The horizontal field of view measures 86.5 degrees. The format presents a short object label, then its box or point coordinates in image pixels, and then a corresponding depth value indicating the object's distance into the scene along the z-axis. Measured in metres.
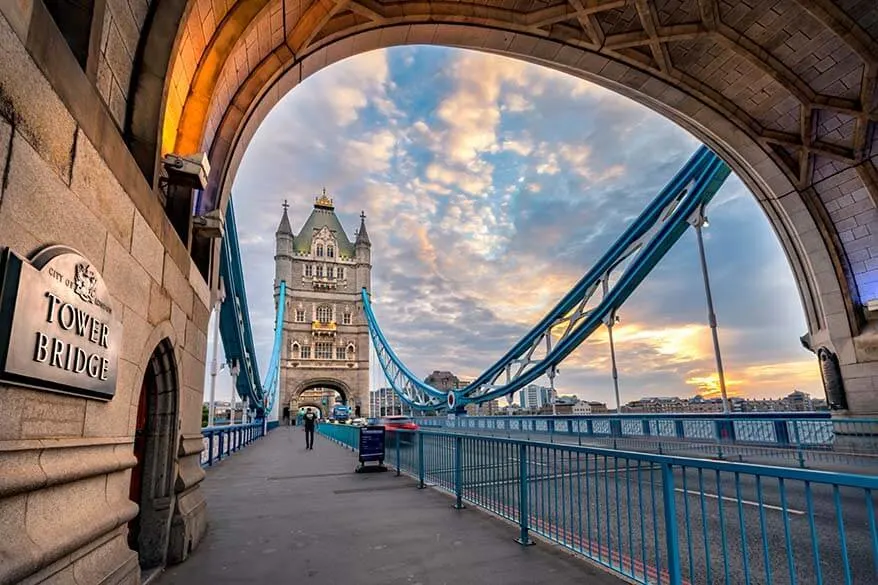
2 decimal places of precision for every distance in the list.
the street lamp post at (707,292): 16.36
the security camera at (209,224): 5.80
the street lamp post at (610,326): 22.72
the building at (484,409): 52.04
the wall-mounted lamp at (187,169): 4.37
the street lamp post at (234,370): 26.28
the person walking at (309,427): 18.37
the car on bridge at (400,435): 9.92
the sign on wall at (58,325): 1.83
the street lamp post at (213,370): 15.76
